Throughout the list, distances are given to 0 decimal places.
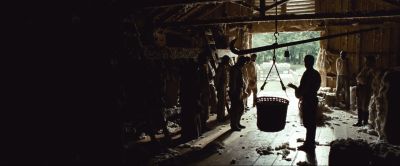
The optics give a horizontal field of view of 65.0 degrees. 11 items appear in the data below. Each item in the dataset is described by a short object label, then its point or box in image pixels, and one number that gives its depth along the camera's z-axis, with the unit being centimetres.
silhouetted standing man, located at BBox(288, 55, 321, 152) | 732
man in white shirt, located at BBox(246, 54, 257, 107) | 1352
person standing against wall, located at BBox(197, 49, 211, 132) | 895
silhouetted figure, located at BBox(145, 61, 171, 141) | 676
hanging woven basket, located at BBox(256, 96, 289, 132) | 671
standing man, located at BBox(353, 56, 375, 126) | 962
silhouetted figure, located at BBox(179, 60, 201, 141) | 826
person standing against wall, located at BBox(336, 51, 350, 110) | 1356
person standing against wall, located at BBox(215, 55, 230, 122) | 1041
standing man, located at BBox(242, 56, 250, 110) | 1282
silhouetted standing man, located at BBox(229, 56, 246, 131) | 952
